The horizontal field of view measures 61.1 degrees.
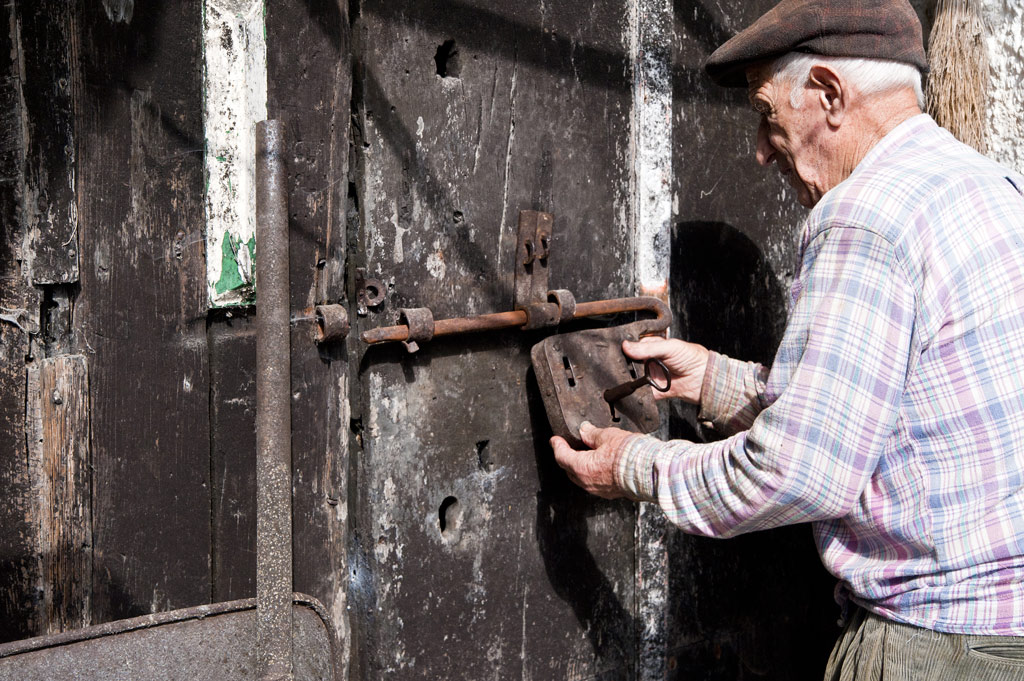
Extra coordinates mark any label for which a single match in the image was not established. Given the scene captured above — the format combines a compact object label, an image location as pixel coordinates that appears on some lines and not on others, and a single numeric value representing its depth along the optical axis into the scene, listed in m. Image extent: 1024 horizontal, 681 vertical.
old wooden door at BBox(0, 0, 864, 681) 1.40
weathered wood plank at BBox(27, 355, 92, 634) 1.47
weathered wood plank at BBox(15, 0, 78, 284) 1.40
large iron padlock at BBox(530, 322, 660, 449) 1.55
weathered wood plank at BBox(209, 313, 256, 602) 1.49
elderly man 1.15
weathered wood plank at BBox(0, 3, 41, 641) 1.40
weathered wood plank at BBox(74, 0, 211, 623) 1.41
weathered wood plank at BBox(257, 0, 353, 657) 1.32
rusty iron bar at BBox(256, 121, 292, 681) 1.12
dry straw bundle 1.99
